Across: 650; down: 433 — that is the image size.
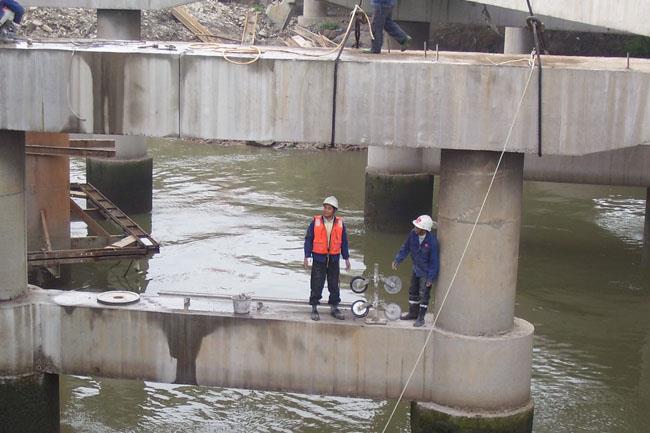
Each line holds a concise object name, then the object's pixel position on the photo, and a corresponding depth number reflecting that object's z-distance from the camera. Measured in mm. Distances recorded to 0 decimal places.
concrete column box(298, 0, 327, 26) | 48094
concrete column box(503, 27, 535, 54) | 34094
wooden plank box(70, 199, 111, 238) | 20266
